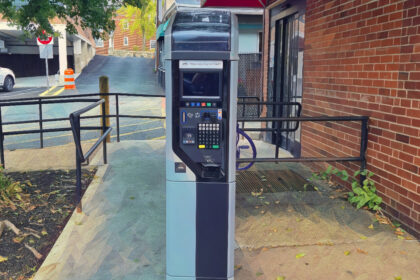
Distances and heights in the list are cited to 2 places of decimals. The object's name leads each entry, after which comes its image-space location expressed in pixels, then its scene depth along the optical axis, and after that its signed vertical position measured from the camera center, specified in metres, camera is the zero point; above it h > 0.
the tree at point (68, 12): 5.77 +0.88
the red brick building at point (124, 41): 60.34 +4.93
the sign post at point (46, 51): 20.84 +1.14
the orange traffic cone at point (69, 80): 23.22 -0.28
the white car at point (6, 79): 21.20 -0.23
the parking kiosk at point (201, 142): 2.80 -0.44
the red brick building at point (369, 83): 4.18 -0.08
